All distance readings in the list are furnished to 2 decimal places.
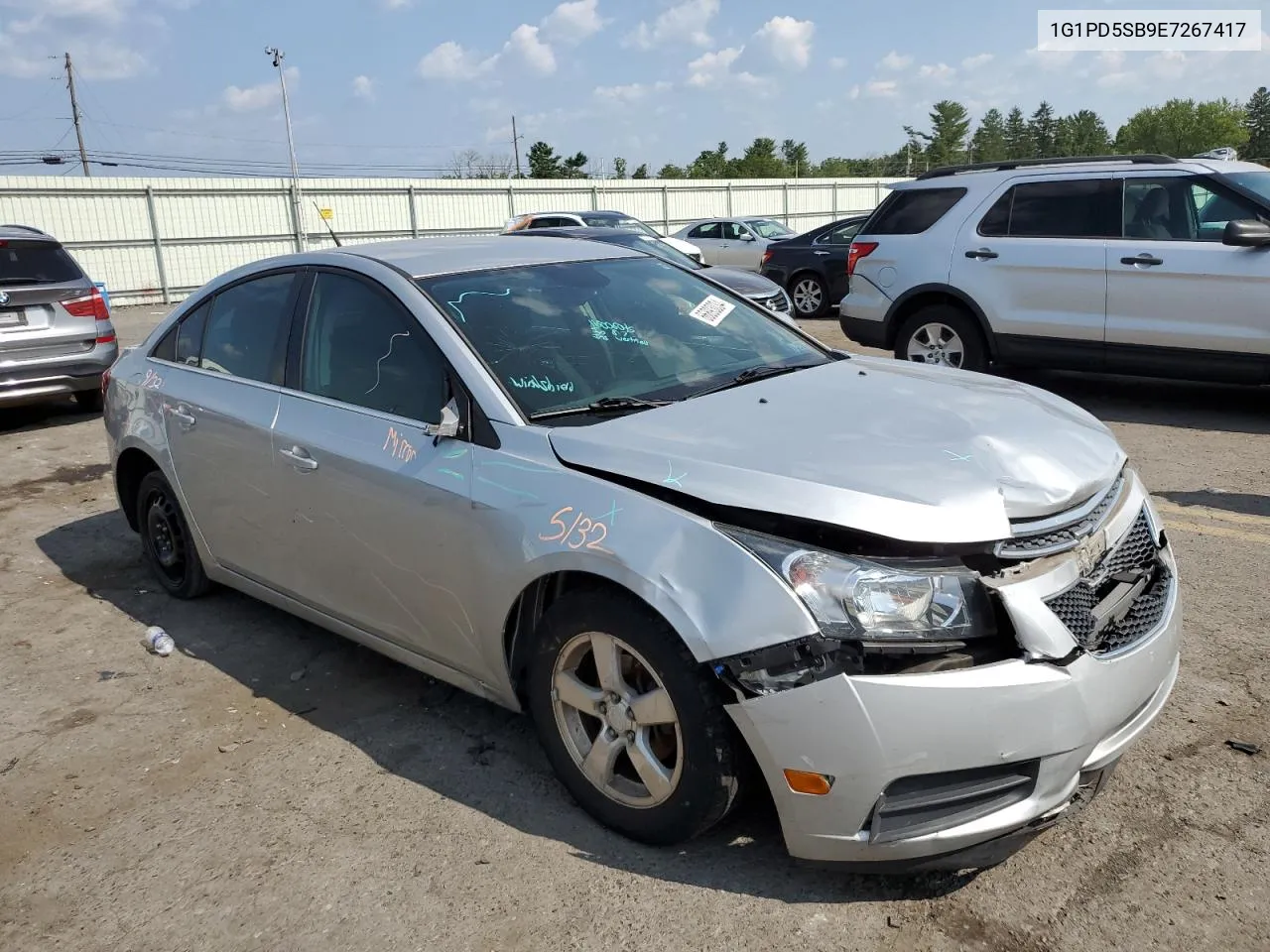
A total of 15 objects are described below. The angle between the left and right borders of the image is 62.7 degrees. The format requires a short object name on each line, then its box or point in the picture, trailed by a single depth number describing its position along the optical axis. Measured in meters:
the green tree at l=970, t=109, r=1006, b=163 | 110.50
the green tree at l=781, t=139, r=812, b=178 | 85.12
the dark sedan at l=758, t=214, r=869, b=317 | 15.73
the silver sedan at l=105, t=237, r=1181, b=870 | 2.49
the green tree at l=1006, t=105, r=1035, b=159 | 112.81
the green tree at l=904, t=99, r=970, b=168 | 107.44
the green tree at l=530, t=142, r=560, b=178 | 68.38
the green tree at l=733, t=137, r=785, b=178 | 72.00
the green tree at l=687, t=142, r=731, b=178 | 72.81
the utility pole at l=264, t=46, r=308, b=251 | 26.50
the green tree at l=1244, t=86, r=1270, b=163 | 95.62
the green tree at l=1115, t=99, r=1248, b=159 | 88.81
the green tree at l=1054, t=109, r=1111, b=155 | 98.75
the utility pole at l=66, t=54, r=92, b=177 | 61.50
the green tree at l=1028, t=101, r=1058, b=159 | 109.70
